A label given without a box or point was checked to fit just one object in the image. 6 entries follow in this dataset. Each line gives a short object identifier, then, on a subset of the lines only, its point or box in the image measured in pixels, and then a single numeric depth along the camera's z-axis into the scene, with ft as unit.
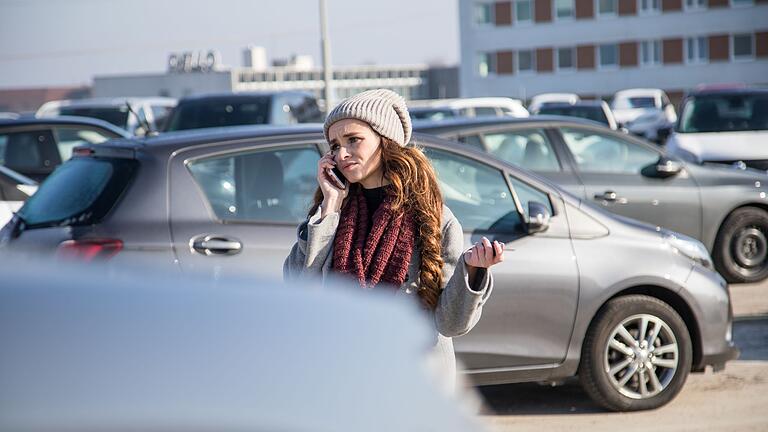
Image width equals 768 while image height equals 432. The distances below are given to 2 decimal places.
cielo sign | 342.03
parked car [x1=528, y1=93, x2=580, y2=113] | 144.10
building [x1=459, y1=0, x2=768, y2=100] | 222.07
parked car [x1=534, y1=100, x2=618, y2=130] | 79.36
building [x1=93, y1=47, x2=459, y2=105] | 337.31
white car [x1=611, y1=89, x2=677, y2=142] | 114.01
